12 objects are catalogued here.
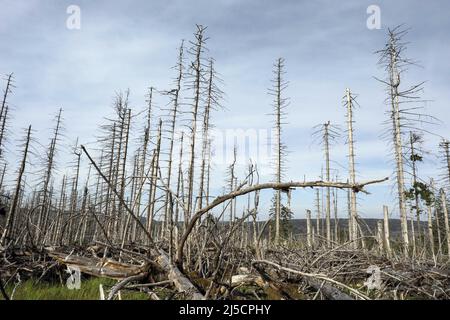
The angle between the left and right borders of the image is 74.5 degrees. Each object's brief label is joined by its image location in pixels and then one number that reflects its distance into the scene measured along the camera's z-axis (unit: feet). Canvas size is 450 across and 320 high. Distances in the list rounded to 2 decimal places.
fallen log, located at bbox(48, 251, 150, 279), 10.47
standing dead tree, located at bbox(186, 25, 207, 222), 65.67
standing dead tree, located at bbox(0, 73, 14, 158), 87.19
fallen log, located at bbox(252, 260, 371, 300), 6.16
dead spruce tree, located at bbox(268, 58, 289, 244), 80.74
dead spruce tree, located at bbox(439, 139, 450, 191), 91.42
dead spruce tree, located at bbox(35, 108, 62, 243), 94.31
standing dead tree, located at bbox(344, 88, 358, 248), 59.69
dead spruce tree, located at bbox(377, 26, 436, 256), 53.83
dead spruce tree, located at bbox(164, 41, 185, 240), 70.59
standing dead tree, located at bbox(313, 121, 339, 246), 90.27
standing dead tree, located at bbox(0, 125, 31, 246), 78.28
